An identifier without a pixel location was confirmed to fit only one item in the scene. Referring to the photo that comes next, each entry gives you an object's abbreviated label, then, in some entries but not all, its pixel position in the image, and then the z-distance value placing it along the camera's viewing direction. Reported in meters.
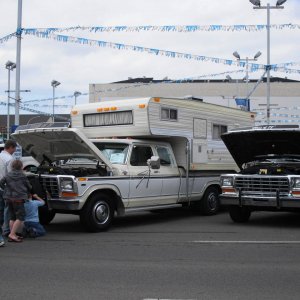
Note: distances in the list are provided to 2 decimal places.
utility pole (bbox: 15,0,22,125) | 18.18
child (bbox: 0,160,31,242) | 9.07
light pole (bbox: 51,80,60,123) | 35.12
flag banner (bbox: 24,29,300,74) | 17.11
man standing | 9.52
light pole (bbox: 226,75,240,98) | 52.38
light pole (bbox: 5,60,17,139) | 29.76
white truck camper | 10.08
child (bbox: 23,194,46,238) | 9.53
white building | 53.03
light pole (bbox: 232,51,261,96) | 26.47
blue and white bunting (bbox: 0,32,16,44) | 18.28
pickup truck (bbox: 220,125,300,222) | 10.68
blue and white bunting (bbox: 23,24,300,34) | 16.22
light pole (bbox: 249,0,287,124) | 20.33
